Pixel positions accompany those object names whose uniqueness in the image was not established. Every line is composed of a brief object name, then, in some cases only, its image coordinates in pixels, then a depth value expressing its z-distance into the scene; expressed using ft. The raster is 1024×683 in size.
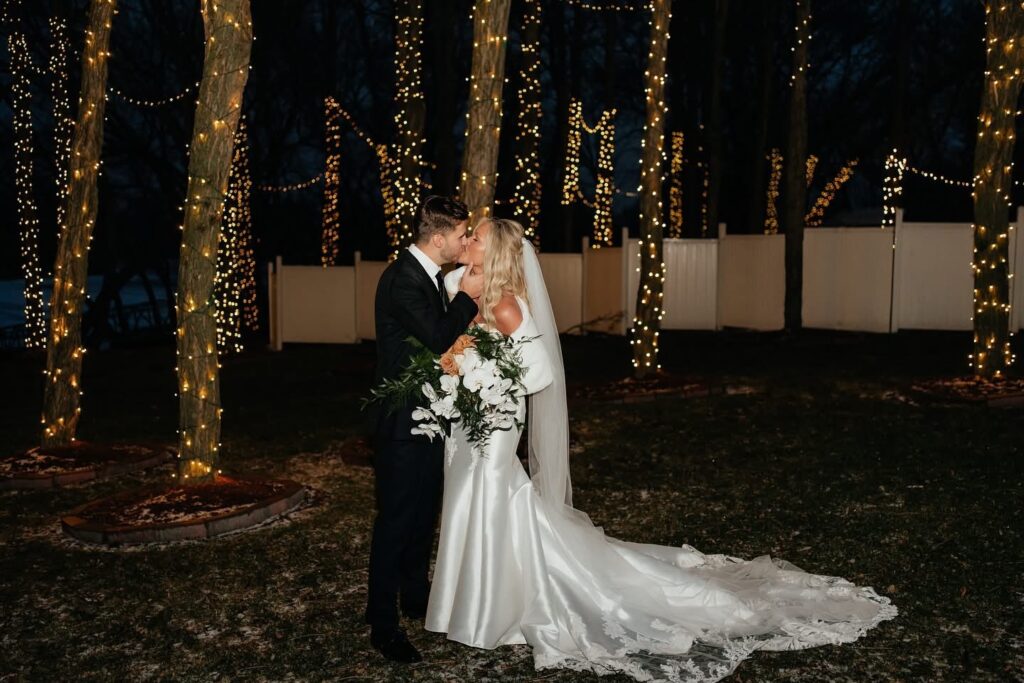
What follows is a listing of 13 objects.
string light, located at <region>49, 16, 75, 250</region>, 46.34
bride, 13.92
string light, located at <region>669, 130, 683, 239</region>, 82.02
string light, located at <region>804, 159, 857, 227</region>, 87.86
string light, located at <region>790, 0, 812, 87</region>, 52.75
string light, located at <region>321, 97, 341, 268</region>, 71.31
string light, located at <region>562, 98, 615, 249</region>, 71.36
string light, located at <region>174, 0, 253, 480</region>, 20.95
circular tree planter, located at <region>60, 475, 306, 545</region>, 19.65
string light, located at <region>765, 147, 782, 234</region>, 85.97
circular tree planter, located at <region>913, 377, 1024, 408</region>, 31.60
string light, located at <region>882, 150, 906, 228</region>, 56.00
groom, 13.74
